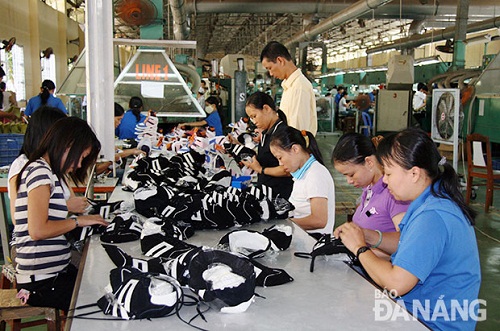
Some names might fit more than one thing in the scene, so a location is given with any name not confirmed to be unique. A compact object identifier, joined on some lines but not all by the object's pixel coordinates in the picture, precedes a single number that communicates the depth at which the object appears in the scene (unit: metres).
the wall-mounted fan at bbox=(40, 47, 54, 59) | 13.98
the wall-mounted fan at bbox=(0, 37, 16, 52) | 10.41
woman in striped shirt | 2.17
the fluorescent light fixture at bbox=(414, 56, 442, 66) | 13.70
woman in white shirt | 2.62
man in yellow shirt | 3.89
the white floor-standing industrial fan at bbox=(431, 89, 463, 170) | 6.56
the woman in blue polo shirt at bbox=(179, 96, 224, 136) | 7.75
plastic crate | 4.56
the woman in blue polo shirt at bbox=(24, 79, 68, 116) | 8.13
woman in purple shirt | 2.40
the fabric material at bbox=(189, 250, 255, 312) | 1.47
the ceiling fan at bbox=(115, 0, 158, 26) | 5.12
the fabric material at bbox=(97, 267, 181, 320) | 1.43
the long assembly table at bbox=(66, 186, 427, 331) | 1.42
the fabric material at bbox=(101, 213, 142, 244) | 2.21
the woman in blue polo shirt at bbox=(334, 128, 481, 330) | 1.58
